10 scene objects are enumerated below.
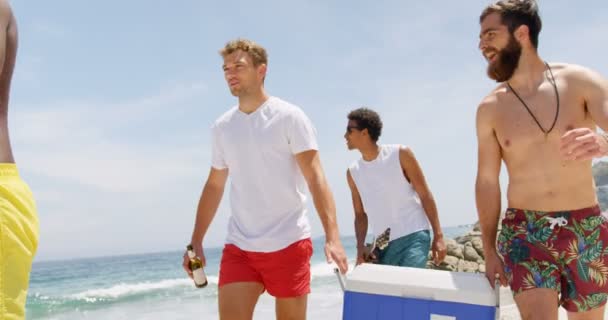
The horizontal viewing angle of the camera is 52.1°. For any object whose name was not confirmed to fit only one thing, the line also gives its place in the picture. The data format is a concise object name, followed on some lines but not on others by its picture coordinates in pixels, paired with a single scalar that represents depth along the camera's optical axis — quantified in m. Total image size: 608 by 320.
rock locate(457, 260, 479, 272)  17.31
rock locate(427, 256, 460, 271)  16.34
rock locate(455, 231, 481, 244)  20.71
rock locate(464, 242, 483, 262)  18.27
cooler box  2.98
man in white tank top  5.31
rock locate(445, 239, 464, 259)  18.28
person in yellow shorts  1.76
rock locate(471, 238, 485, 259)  19.00
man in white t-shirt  4.07
